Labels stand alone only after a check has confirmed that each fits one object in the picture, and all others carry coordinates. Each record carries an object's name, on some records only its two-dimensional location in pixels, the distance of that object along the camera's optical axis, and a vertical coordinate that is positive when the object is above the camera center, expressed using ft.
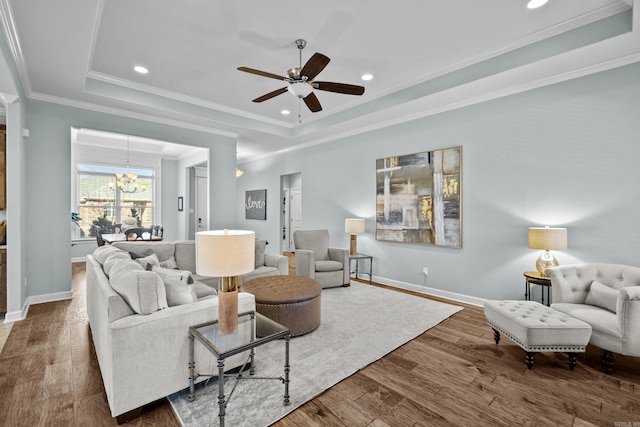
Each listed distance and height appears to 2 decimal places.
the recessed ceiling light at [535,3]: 8.02 +5.78
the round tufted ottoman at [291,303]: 9.34 -2.99
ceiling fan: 8.34 +4.17
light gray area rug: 6.08 -4.12
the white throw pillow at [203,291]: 9.54 -2.63
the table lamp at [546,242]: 10.05 -1.06
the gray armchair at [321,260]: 14.84 -2.61
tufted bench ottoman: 7.50 -3.13
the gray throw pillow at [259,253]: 14.28 -2.06
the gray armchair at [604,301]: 7.18 -2.57
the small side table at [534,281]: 10.07 -2.45
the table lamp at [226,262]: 5.56 -0.97
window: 24.41 +1.15
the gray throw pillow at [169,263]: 11.33 -2.06
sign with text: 26.23 +0.68
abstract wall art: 13.85 +0.70
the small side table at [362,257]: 16.37 -2.63
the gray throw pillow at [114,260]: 7.48 -1.33
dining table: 17.84 -1.67
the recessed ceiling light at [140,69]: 11.74 +5.82
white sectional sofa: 5.59 -2.52
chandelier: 23.25 +2.40
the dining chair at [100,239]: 16.58 -1.56
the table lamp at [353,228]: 16.84 -1.00
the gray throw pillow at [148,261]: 9.44 -1.66
